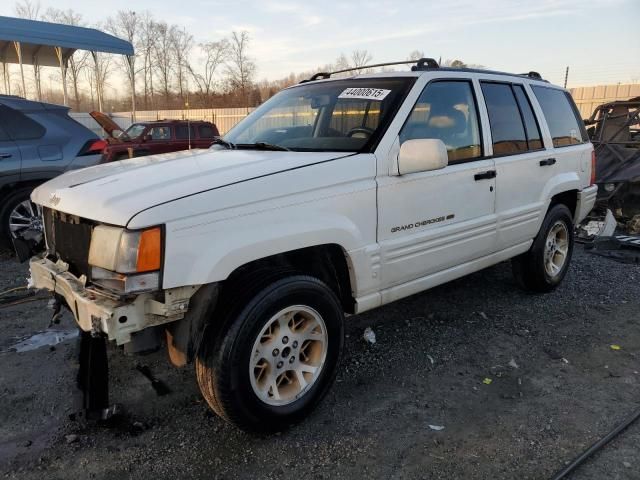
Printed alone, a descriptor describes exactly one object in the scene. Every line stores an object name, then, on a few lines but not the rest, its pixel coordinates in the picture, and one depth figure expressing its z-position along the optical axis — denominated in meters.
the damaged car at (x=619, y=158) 8.36
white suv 2.43
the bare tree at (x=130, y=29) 49.05
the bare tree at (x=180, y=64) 50.44
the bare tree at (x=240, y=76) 47.94
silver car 6.14
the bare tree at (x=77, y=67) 34.39
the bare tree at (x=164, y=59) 50.03
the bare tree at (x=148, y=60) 49.64
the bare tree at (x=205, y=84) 49.11
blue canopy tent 13.94
